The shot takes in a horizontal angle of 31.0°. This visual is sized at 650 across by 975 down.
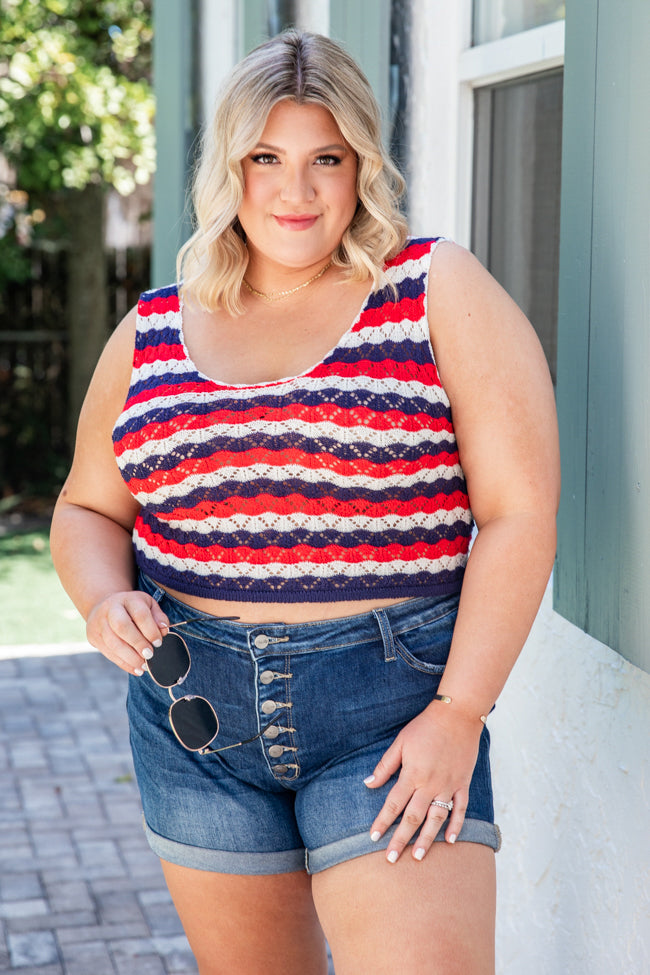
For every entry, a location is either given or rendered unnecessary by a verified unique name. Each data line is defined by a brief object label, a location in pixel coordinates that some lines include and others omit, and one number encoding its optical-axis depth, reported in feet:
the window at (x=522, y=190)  8.16
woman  5.33
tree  26.11
